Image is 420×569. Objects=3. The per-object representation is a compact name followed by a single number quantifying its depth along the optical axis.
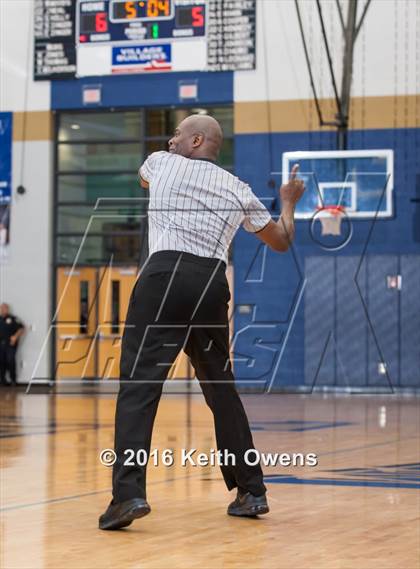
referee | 5.62
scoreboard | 24.62
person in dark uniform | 25.48
